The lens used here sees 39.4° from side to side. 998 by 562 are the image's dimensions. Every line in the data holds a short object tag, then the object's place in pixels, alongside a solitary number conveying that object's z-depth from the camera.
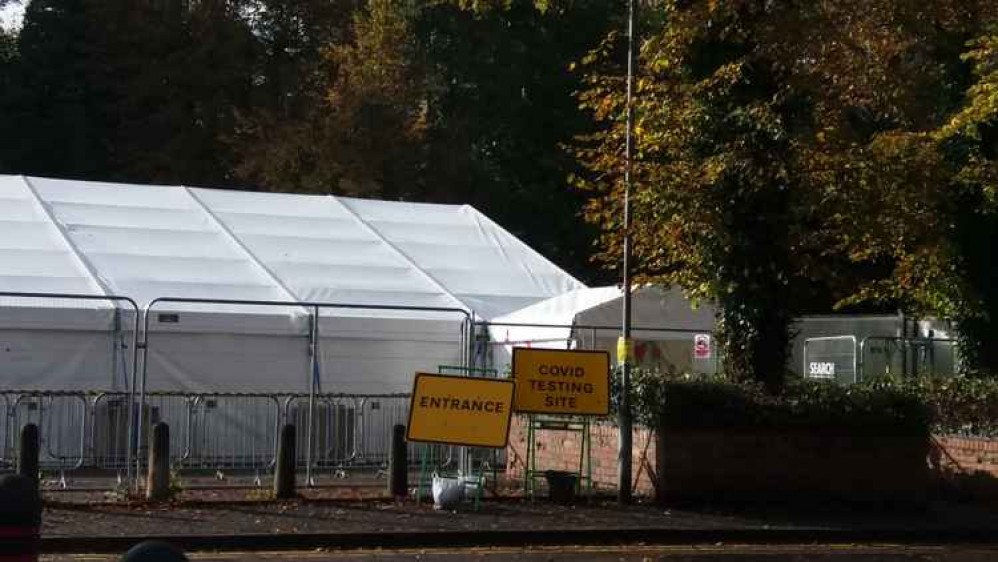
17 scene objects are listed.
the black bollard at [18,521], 7.33
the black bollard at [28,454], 16.33
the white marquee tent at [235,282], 22.61
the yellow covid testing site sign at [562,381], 18.42
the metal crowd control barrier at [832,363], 26.69
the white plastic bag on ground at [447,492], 17.55
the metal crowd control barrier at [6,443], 19.31
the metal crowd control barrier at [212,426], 20.02
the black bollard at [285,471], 17.94
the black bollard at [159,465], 17.20
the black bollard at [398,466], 18.33
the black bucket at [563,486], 18.33
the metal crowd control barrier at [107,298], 17.78
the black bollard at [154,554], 5.12
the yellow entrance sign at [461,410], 17.73
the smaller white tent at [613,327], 23.83
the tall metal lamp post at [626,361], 18.22
